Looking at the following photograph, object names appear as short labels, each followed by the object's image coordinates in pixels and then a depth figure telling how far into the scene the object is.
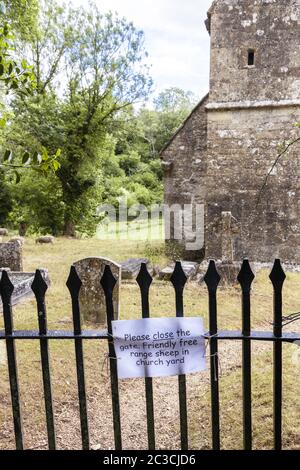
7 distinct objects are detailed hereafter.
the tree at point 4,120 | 2.72
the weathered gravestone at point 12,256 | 10.01
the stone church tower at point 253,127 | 10.15
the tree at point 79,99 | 17.70
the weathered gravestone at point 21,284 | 7.98
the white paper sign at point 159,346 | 2.22
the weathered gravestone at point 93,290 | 6.90
